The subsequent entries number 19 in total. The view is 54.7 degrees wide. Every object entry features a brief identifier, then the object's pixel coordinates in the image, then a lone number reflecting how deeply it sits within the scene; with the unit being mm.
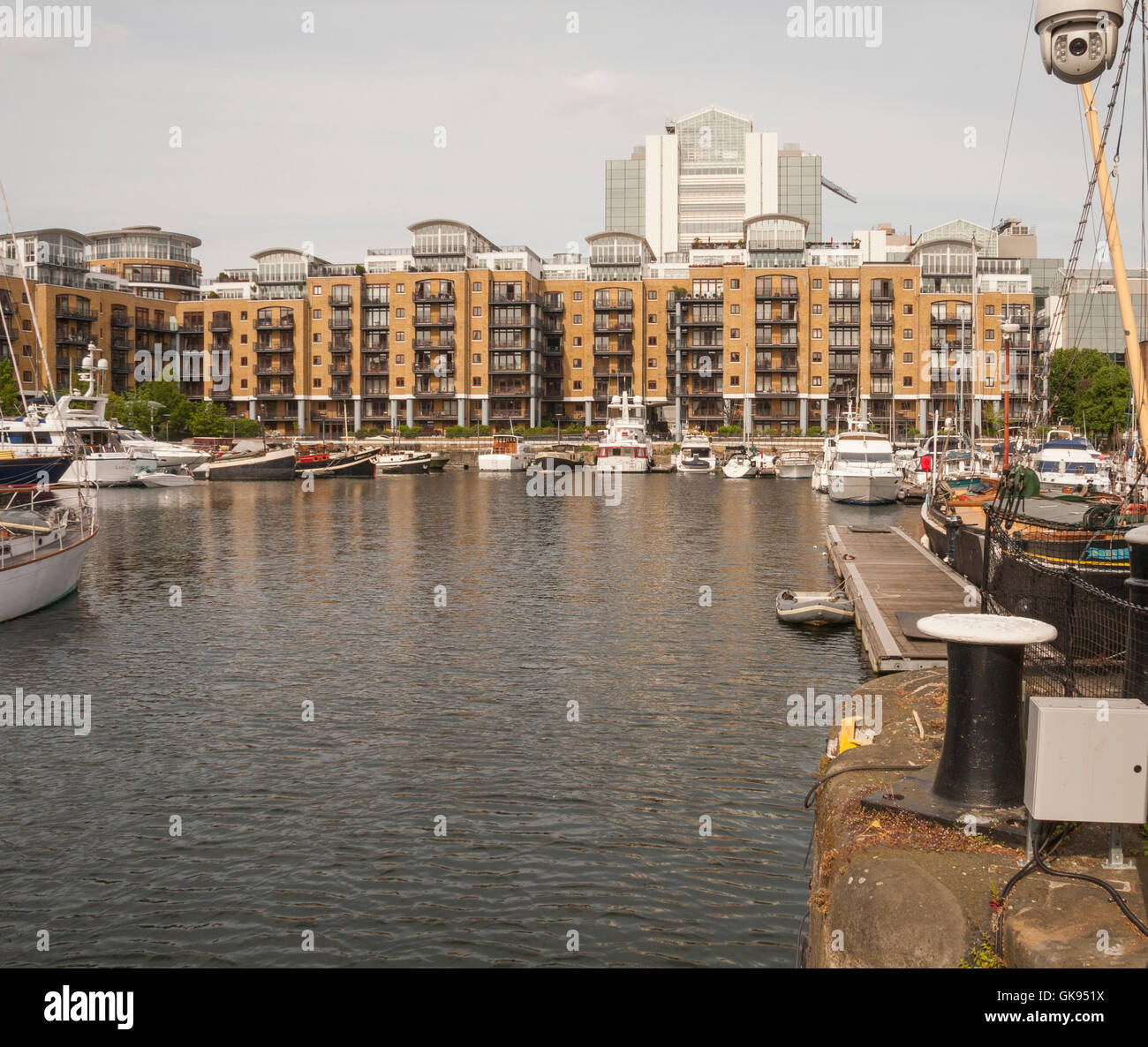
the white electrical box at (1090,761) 6625
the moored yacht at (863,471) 61031
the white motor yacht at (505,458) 99125
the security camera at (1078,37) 10094
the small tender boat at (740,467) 88562
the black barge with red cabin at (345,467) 90000
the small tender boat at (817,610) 22578
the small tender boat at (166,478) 76938
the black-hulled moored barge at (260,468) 87000
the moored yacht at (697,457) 94812
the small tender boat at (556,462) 97169
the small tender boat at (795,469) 89688
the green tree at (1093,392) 101188
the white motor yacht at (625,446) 95312
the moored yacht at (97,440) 63844
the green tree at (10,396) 89750
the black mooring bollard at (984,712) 7922
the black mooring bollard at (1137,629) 8562
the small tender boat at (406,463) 96812
